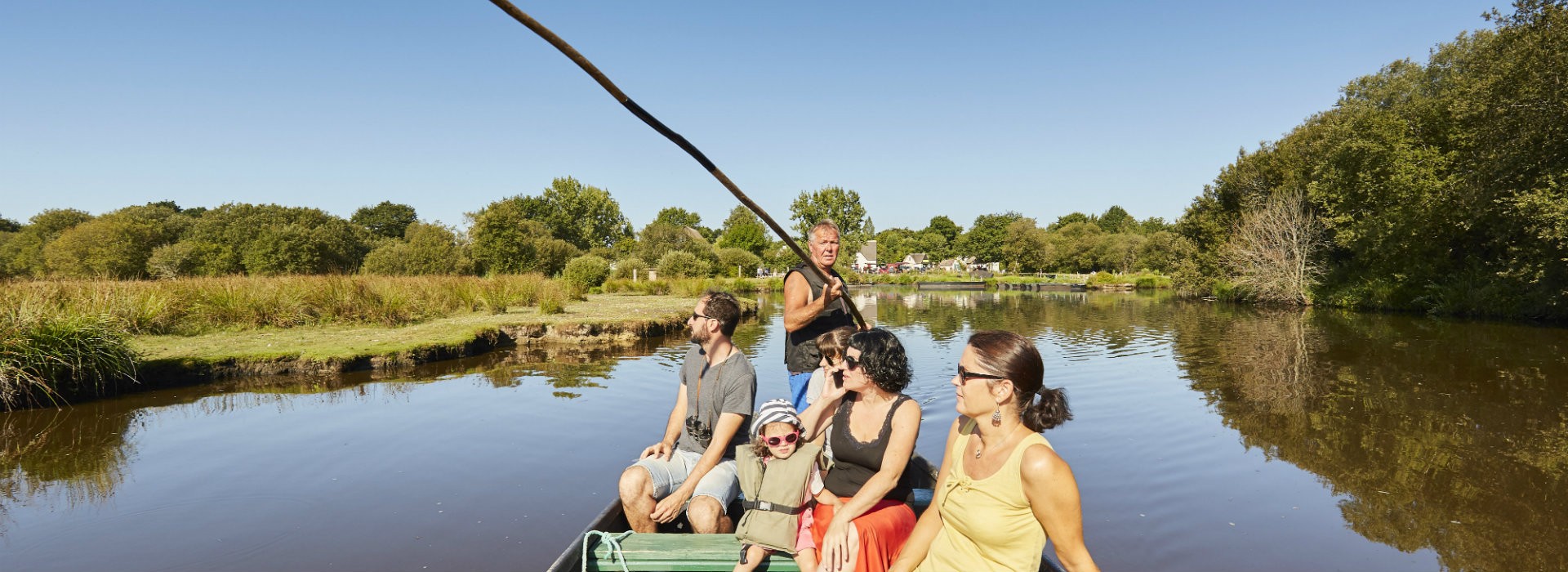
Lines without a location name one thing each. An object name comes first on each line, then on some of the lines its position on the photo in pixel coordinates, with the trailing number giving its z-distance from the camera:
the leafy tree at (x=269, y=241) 45.00
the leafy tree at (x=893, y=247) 107.81
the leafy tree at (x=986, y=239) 88.81
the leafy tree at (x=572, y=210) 78.56
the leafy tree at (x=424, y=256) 44.69
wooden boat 3.17
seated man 3.74
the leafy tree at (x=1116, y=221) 113.12
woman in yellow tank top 2.19
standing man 4.66
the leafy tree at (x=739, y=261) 60.09
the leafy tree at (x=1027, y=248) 75.62
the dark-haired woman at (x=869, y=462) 2.91
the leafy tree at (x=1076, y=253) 75.06
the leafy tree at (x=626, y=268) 39.94
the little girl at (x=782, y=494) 3.17
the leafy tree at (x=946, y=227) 119.00
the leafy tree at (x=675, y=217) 100.66
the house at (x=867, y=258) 86.62
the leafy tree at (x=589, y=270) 33.25
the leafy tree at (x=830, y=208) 81.12
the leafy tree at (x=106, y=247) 40.91
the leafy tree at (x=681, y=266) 42.78
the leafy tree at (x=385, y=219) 84.06
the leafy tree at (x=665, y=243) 55.69
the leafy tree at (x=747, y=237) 81.94
